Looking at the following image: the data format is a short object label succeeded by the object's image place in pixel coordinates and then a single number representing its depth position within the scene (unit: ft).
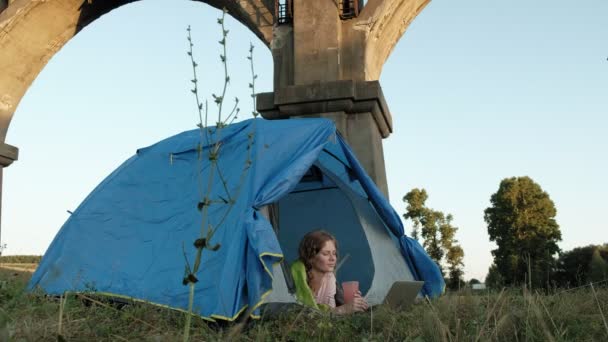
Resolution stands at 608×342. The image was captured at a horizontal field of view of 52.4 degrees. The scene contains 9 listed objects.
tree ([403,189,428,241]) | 99.09
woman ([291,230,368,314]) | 13.10
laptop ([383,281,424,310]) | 11.70
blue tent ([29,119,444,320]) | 11.84
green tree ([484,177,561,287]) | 88.33
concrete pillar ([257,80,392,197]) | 20.45
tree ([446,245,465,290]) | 95.45
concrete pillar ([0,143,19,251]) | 26.12
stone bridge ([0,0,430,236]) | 20.66
